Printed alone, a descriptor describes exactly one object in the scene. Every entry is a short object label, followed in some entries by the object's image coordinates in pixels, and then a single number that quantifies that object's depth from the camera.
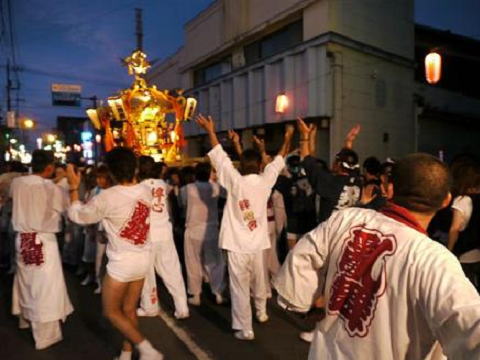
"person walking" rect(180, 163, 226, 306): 6.13
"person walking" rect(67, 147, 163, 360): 3.74
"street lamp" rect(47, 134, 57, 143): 42.94
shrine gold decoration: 11.67
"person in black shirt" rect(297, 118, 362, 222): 4.61
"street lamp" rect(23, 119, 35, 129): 27.41
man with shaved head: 1.46
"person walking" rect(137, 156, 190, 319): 5.35
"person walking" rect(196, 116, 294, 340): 4.67
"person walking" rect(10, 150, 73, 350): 4.55
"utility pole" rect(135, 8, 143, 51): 29.51
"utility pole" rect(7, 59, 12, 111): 29.44
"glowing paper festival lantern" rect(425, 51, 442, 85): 12.48
